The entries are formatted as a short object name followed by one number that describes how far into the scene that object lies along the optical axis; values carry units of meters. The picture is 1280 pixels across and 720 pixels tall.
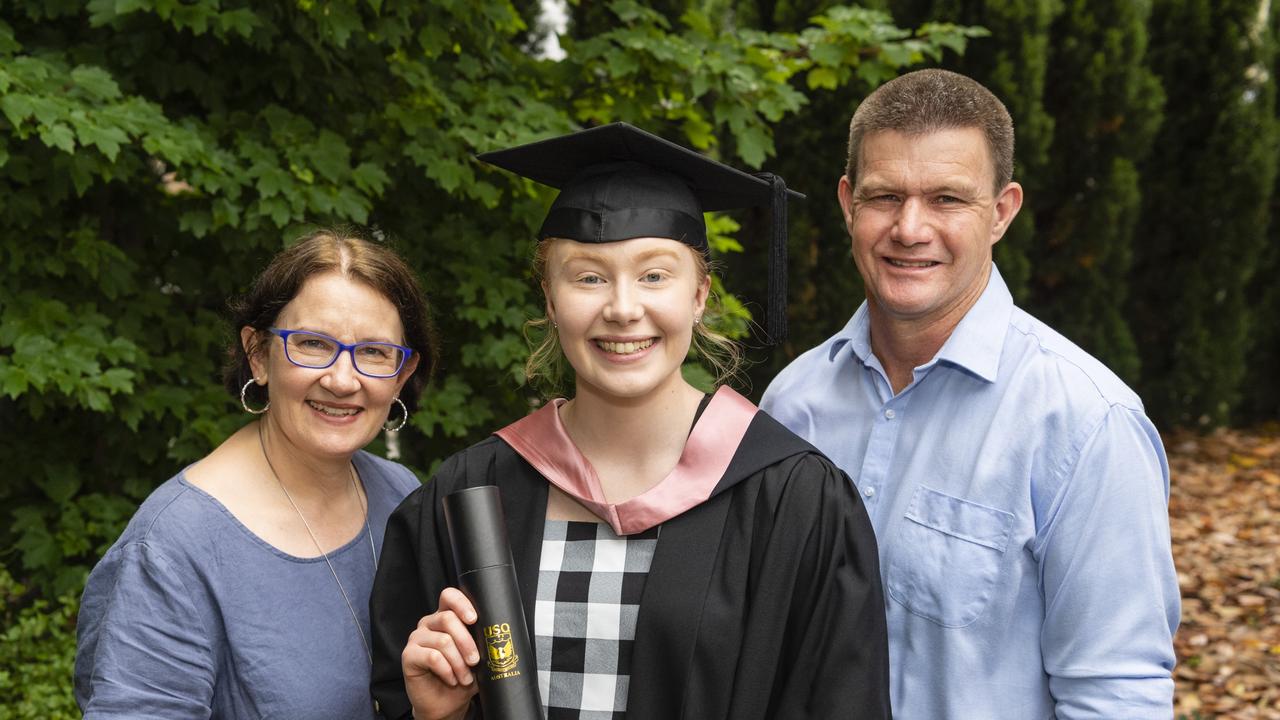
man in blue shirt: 2.04
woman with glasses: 2.22
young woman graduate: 1.97
